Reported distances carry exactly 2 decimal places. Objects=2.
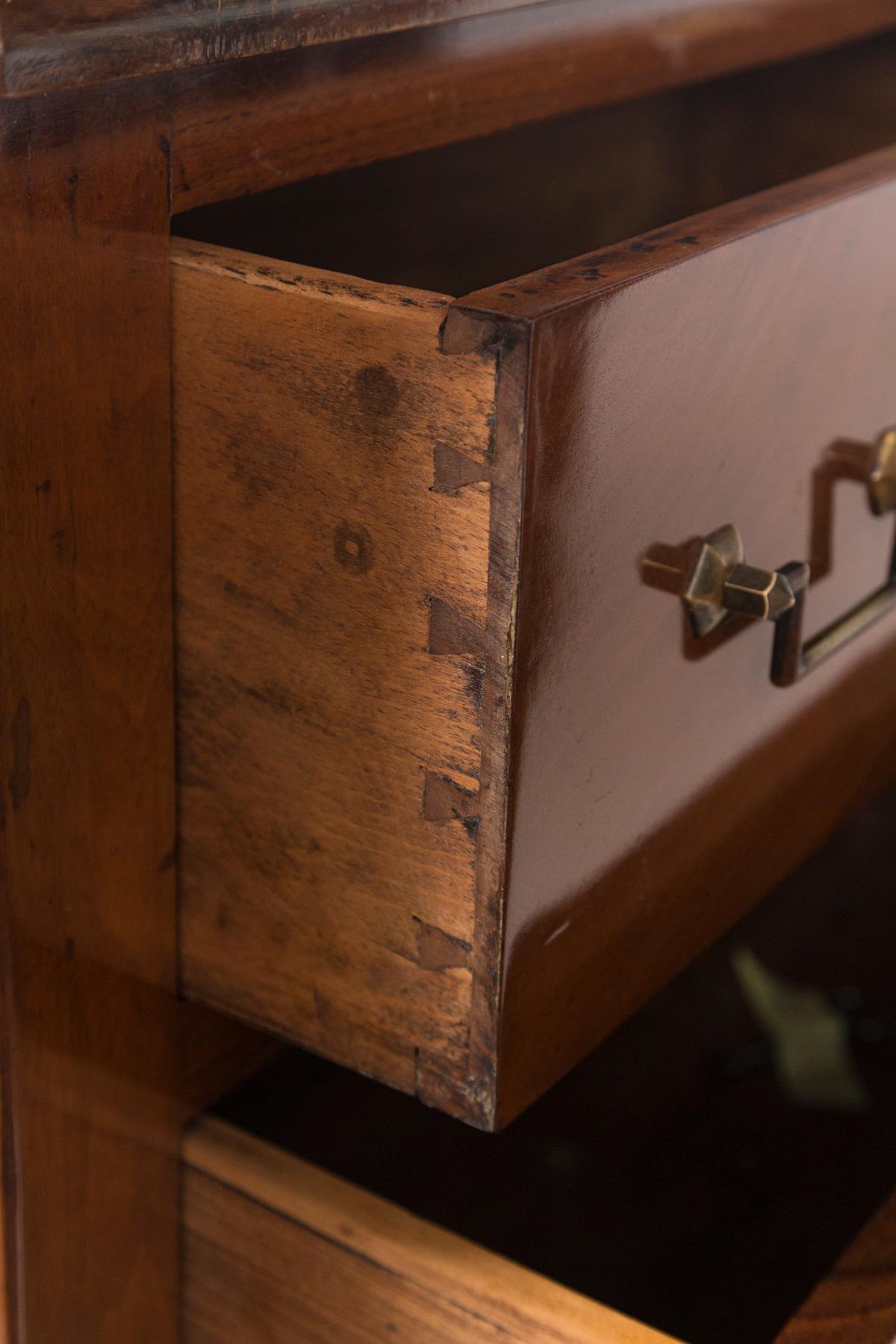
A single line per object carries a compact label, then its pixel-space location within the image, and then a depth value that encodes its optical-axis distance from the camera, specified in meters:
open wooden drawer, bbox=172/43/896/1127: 0.66
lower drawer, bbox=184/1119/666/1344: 0.75
